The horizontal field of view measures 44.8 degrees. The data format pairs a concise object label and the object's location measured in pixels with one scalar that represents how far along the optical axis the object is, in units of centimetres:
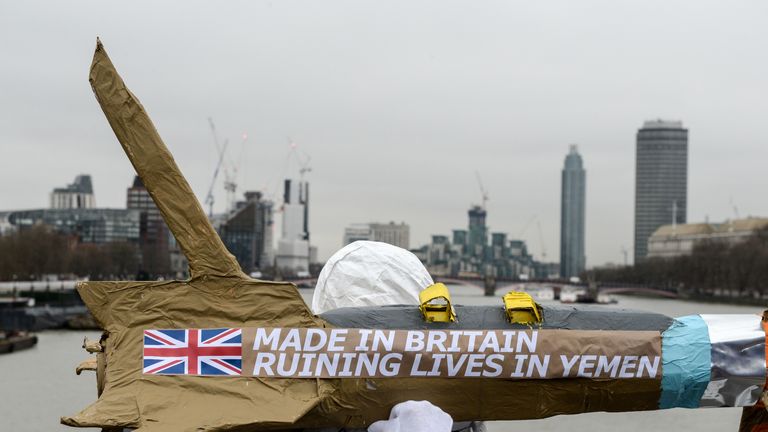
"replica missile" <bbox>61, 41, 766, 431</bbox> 585
